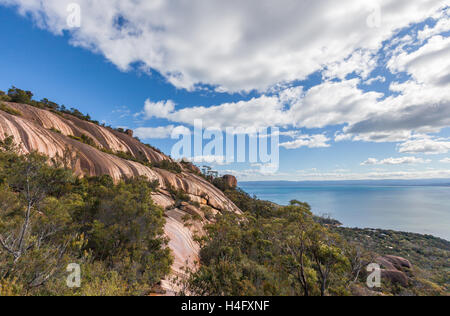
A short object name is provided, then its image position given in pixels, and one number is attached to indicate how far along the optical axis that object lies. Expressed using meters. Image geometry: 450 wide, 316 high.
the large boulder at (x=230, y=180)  49.35
